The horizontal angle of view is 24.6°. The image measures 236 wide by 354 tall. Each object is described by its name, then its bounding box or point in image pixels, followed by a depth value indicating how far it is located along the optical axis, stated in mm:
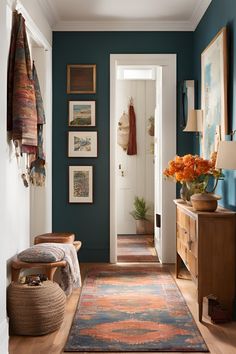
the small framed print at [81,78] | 6477
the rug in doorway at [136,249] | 6867
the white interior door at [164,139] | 6453
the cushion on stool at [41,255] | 4184
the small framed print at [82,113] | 6480
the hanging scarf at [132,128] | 8914
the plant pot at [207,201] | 4336
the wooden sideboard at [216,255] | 4137
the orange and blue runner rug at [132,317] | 3568
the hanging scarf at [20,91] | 4113
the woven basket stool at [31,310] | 3750
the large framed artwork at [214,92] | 4520
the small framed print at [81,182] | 6516
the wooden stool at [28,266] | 4148
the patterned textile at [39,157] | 4902
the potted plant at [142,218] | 8859
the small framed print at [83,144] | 6496
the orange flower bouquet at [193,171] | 4598
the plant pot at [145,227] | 8922
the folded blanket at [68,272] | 4438
